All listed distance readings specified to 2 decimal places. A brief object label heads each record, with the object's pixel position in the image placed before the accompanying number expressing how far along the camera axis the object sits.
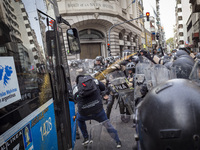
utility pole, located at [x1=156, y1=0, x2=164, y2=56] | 88.21
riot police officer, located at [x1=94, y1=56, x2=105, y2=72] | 8.57
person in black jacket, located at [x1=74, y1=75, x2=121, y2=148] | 3.68
